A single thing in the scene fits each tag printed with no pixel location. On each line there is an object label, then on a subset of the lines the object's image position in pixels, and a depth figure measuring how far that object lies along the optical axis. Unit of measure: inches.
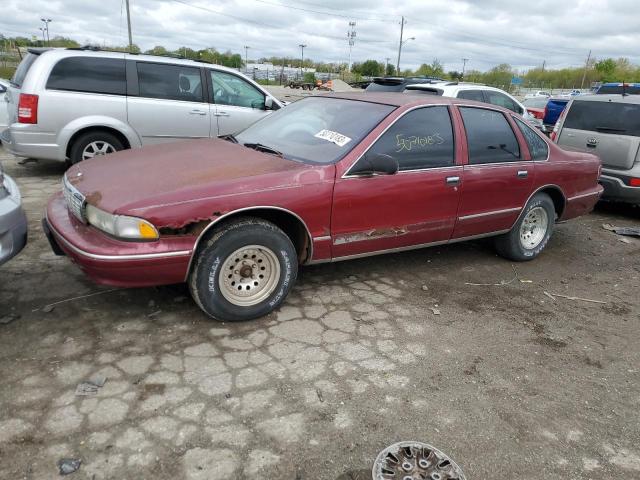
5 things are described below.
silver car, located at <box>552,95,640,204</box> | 267.1
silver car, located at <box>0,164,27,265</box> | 124.1
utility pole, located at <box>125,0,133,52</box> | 1268.2
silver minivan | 257.1
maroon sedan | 123.8
